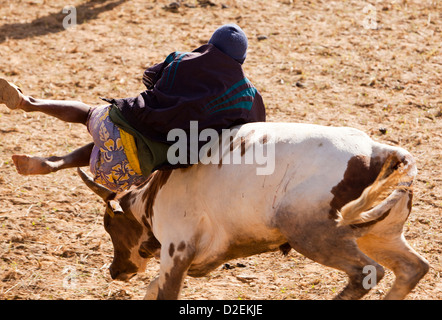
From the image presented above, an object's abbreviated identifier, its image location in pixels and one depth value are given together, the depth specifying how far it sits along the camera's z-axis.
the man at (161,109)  8.16
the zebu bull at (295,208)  7.21
